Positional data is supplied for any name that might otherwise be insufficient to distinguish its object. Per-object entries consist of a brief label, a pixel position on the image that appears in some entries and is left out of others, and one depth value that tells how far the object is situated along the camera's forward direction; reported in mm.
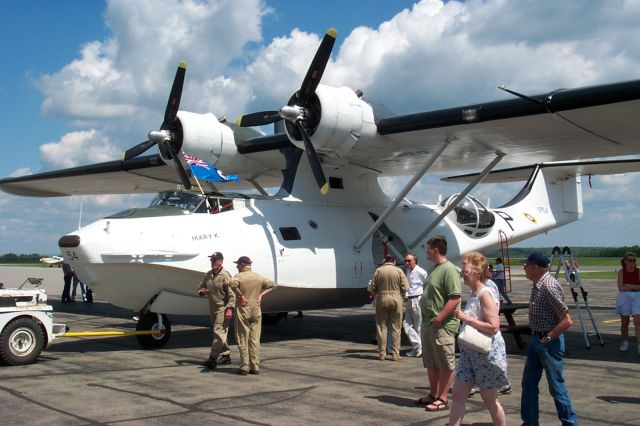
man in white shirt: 10539
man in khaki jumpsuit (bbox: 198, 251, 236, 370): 9164
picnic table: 10529
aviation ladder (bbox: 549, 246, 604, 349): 10711
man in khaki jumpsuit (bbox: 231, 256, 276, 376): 8570
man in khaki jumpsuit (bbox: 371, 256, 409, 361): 9984
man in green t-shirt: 6461
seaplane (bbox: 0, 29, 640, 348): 10336
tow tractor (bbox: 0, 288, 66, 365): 8922
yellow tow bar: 9930
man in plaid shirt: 5305
